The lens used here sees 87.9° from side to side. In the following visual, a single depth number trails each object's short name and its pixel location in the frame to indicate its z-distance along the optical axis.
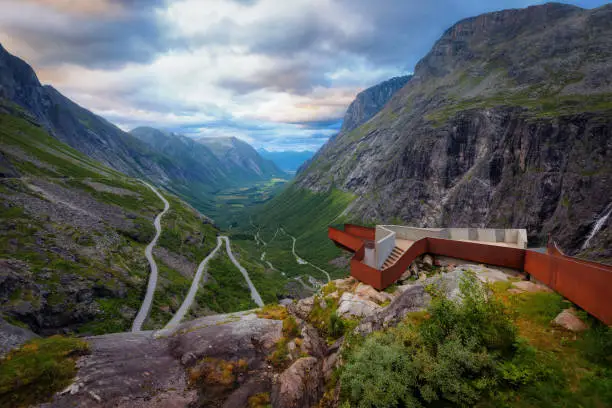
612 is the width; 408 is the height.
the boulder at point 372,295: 19.38
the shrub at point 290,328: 18.00
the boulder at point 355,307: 17.92
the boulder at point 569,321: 11.50
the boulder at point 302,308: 20.76
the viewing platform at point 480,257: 11.65
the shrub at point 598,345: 9.90
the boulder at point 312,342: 16.17
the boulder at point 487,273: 17.64
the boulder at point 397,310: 14.46
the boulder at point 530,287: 15.36
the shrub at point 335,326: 17.23
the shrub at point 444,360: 9.82
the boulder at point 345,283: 22.48
